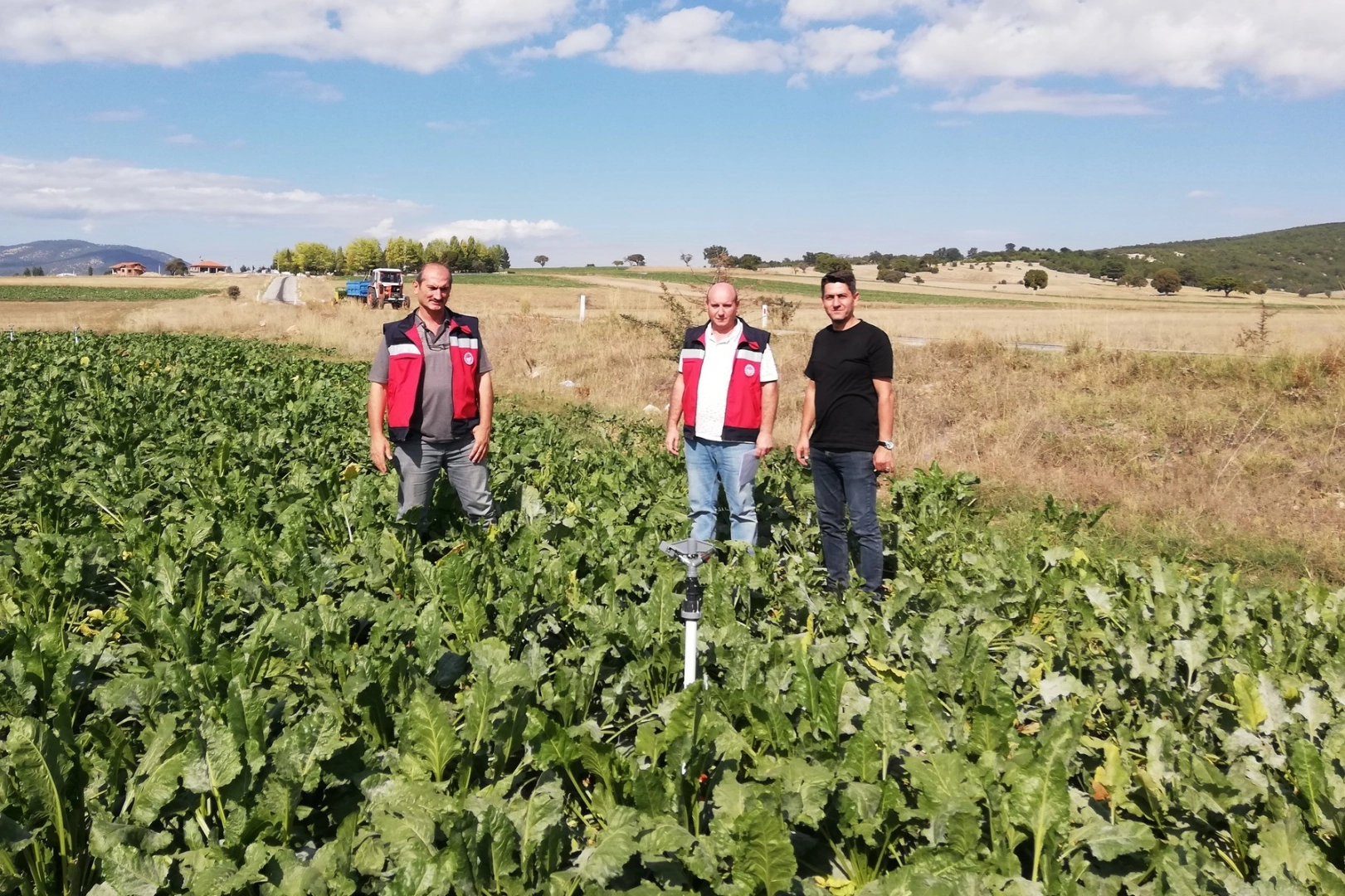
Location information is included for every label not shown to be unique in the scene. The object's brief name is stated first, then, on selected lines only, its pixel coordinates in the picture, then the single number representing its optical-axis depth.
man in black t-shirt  5.18
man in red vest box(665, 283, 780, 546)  5.38
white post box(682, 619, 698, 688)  3.51
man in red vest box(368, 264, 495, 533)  5.21
